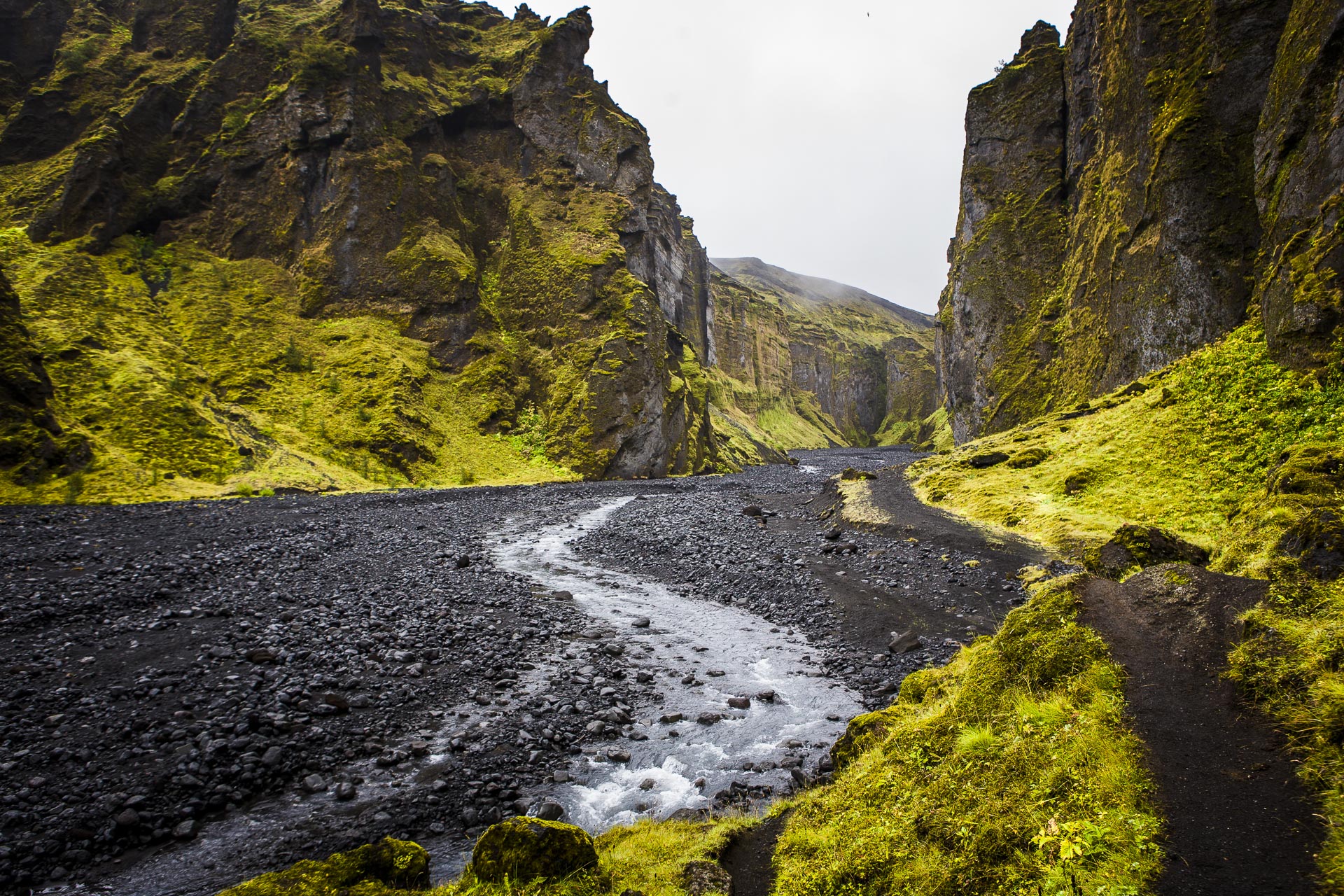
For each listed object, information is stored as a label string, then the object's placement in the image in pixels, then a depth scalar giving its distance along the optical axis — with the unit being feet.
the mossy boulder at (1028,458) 93.09
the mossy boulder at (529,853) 18.25
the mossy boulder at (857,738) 25.70
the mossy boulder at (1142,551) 34.04
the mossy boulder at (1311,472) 30.53
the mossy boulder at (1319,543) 20.92
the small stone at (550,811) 26.30
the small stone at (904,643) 45.96
